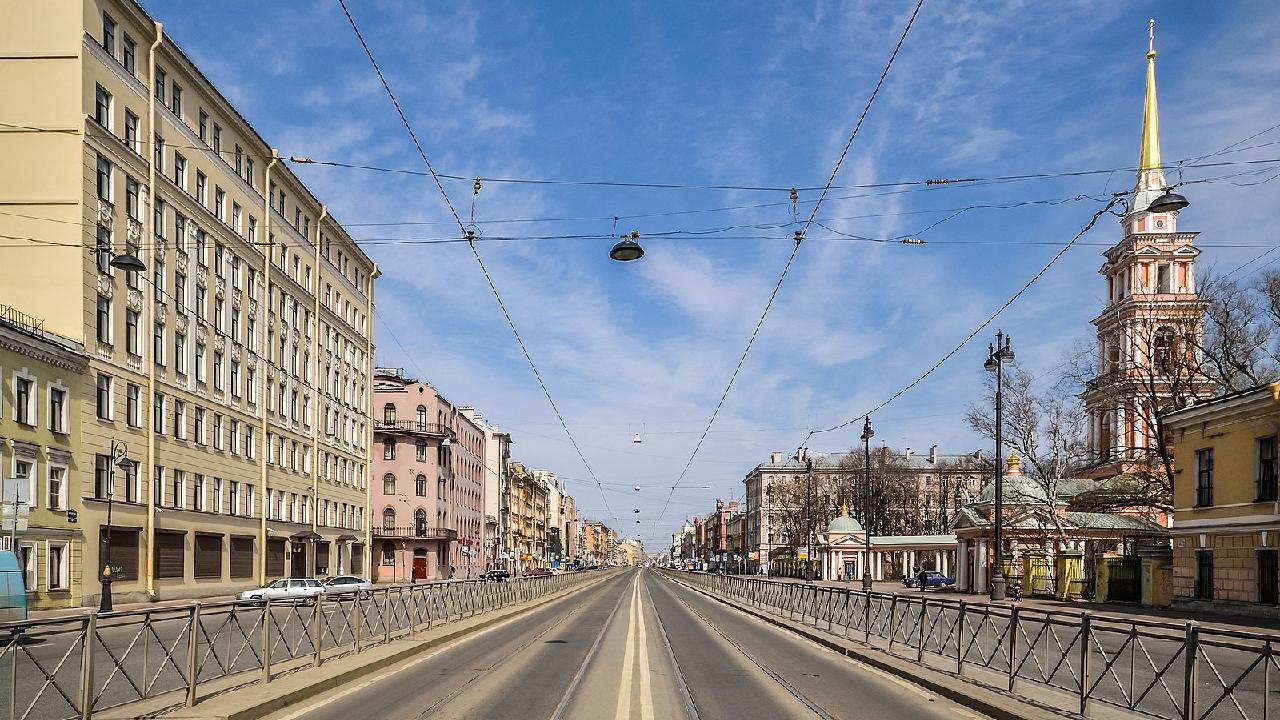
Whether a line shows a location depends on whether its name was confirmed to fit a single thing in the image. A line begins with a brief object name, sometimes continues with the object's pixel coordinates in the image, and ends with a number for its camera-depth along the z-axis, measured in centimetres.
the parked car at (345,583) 4789
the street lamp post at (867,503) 4608
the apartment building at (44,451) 3192
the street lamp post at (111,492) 3297
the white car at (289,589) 4126
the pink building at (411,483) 8494
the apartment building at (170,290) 3616
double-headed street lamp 3764
